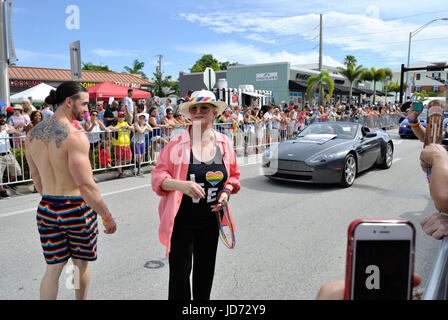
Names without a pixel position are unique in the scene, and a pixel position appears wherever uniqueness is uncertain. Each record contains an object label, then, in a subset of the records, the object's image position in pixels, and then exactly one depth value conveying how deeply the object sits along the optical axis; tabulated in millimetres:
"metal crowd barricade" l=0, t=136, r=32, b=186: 6992
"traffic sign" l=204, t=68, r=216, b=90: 10984
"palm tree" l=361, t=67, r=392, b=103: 49812
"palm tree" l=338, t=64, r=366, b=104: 44562
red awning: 17894
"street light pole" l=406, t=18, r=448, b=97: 39650
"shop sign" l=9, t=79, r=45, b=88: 33738
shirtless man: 2529
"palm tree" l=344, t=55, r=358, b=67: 51678
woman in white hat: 2615
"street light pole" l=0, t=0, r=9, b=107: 9766
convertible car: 7359
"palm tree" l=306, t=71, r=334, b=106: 34250
